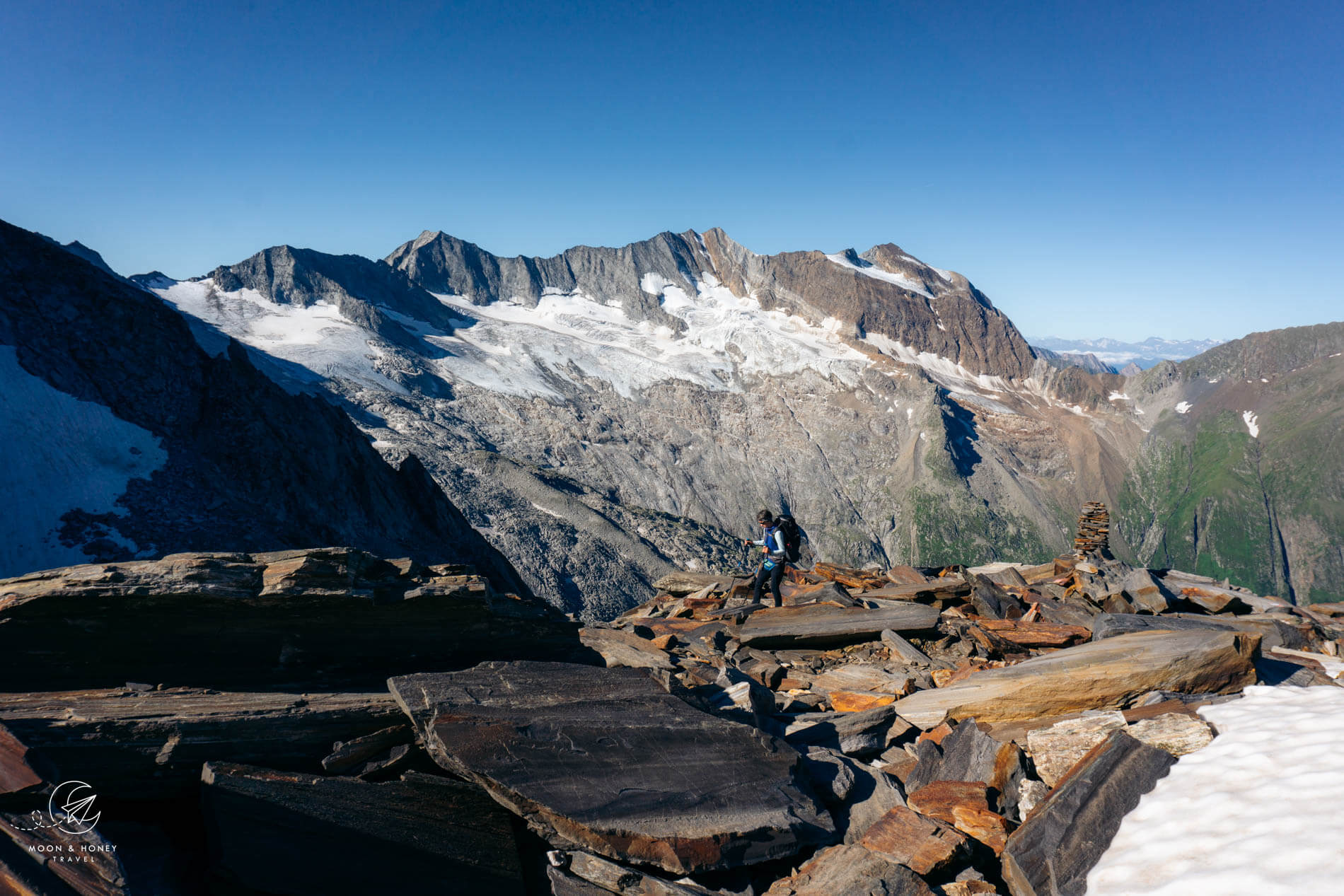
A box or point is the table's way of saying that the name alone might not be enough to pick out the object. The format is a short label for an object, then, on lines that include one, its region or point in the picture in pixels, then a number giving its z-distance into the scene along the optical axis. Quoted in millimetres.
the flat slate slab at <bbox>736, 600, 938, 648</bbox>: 12000
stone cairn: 17734
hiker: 14516
